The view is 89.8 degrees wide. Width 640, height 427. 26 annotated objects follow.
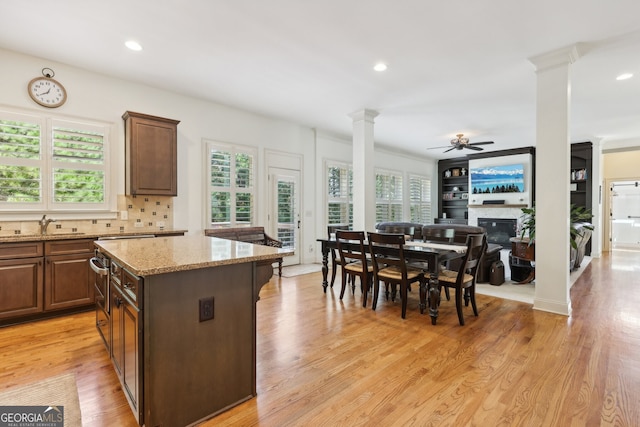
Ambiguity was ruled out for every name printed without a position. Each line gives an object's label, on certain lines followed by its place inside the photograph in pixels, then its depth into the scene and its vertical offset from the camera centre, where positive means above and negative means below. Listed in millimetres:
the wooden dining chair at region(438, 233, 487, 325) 3162 -661
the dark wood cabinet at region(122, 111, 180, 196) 4160 +781
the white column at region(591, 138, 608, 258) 7824 +378
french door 6090 +93
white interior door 8930 -79
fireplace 9195 -470
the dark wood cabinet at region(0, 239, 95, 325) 3139 -676
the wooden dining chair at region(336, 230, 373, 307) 3743 -550
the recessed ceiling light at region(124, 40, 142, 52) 3351 +1787
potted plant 4329 -222
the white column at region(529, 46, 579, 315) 3445 +376
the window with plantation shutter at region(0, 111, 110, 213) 3574 +584
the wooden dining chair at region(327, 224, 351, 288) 4543 -266
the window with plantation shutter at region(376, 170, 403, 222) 8797 +475
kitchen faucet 3650 -113
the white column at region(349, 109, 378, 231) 5617 +736
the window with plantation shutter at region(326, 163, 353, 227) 7289 +447
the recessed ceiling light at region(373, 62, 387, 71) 3869 +1792
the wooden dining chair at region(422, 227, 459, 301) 3864 -307
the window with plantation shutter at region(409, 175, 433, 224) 10031 +440
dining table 3172 -452
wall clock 3686 +1442
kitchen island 1594 -629
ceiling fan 6660 +1452
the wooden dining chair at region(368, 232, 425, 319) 3277 -631
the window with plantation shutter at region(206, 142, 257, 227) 5244 +482
